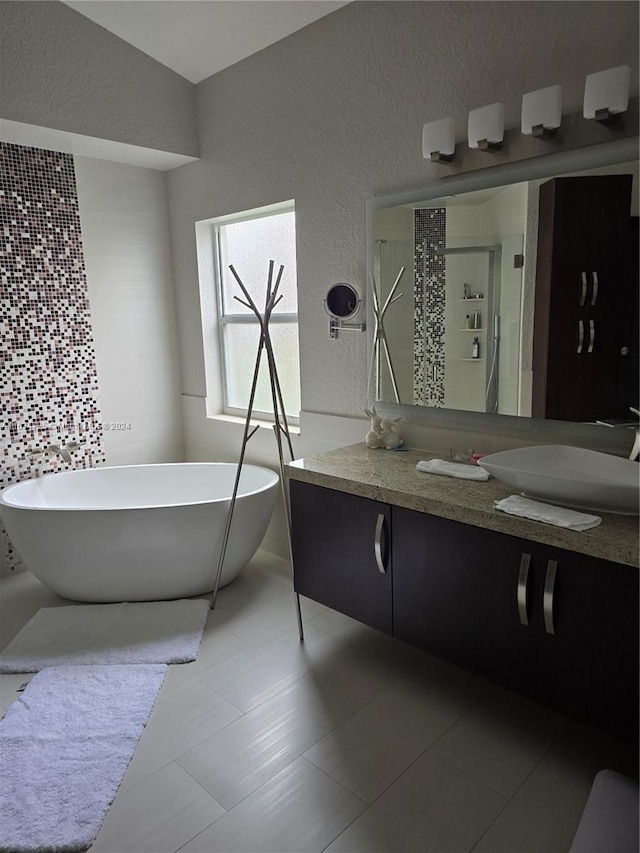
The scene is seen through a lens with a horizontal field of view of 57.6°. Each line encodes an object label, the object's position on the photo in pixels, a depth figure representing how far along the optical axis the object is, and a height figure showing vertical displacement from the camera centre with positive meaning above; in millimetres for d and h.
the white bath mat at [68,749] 1715 -1412
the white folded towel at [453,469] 2178 -553
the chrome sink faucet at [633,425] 1904 -370
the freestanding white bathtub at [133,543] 2812 -1026
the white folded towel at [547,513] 1682 -572
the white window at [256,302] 3461 +171
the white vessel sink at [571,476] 1687 -495
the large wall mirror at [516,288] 2023 +134
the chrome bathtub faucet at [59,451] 3475 -674
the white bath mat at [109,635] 2555 -1381
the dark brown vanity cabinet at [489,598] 1622 -890
